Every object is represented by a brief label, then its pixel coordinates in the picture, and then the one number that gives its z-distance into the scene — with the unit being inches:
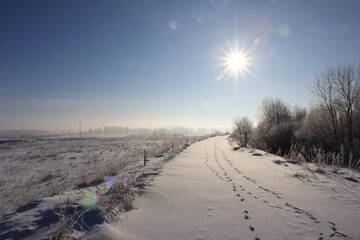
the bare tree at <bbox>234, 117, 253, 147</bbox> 1369.1
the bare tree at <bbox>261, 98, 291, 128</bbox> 1911.9
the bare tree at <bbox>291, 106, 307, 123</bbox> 1712.5
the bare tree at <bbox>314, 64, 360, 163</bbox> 821.2
